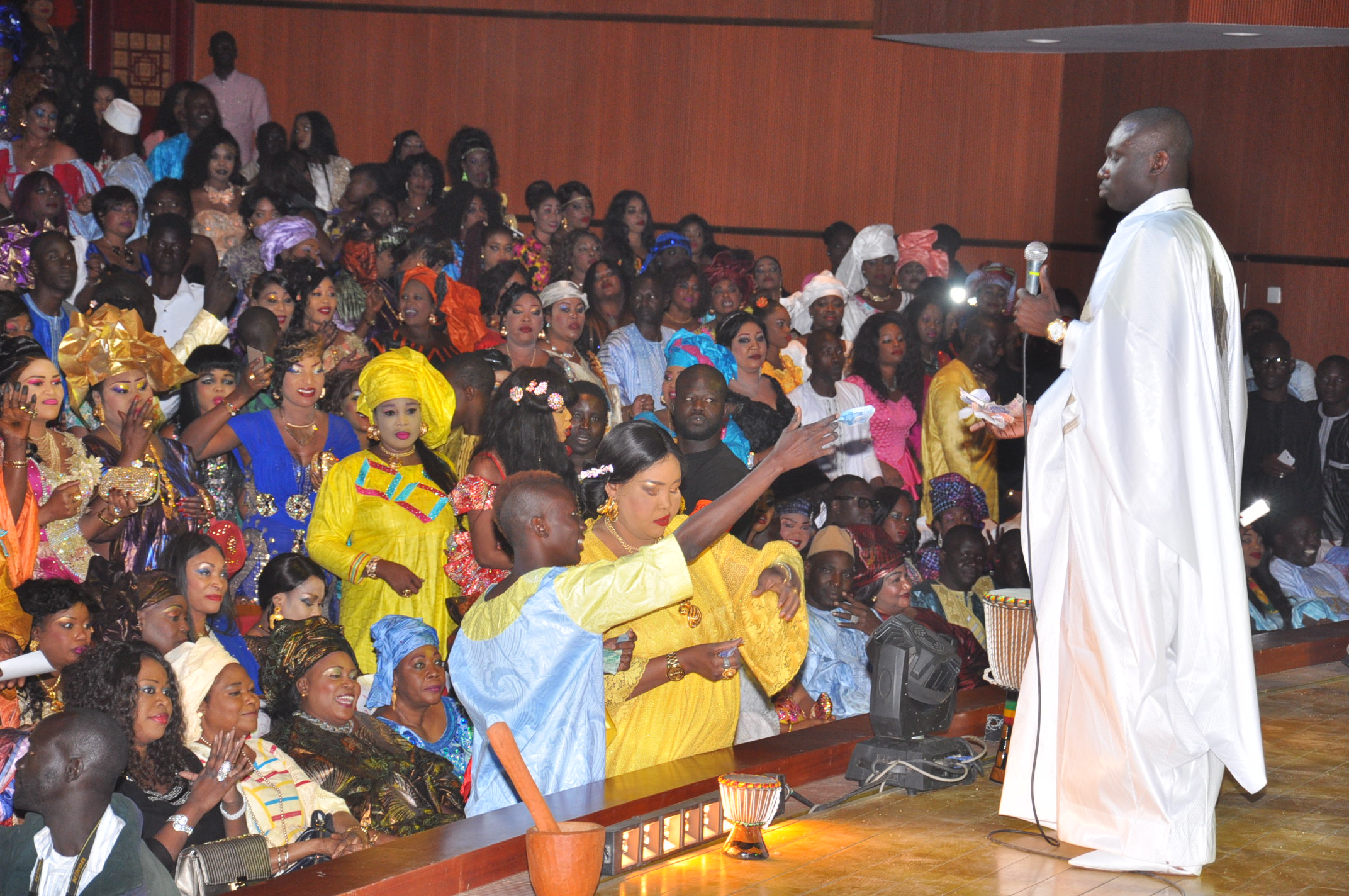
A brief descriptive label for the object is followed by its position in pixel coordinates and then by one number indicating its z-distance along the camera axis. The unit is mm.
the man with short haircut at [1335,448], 9453
